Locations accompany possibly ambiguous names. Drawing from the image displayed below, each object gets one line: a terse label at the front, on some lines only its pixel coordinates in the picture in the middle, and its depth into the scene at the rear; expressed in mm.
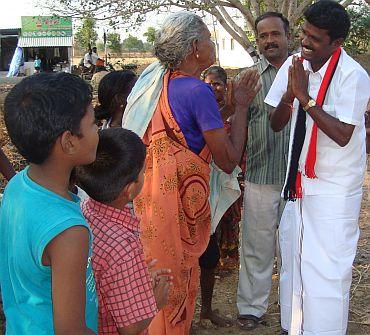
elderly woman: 2777
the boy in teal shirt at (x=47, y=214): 1421
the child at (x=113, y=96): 3275
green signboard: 32406
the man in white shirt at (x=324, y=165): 2836
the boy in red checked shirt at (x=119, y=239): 1751
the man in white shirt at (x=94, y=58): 22862
